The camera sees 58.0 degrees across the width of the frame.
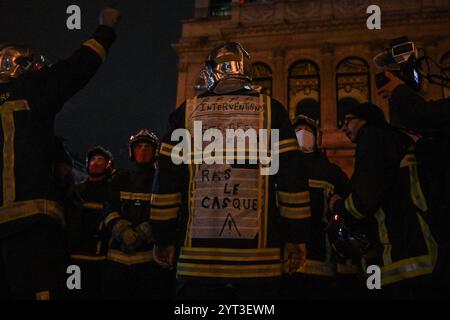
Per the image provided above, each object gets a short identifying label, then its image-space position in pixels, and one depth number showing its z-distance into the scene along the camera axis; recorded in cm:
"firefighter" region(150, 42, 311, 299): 239
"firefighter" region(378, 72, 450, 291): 246
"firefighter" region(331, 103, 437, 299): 251
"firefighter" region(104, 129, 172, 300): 407
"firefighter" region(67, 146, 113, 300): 470
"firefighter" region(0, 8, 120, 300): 246
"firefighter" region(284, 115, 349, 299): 379
